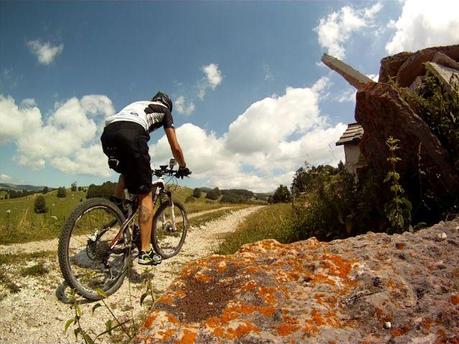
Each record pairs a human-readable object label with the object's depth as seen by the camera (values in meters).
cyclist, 4.82
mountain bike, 4.30
